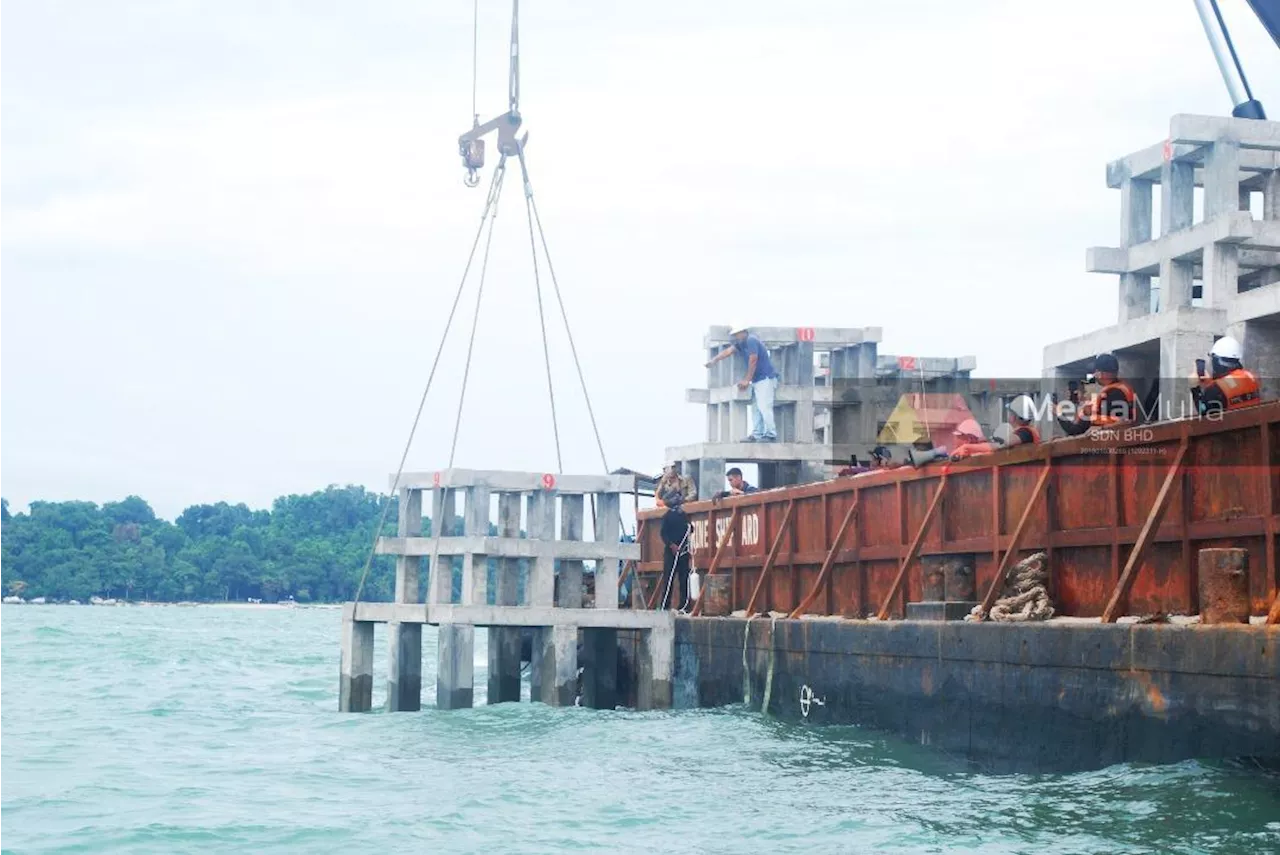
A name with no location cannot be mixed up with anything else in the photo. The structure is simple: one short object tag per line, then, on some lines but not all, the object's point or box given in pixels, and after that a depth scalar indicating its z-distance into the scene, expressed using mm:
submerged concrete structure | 24250
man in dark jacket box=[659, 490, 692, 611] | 28156
